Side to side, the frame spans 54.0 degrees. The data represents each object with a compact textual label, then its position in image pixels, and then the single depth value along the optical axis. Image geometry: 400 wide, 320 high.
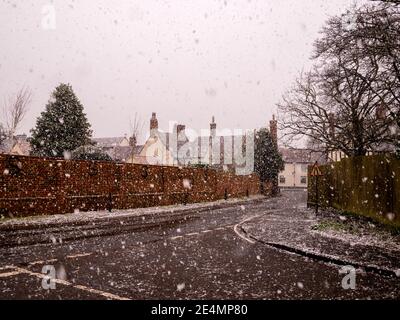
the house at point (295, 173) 96.94
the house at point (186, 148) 61.91
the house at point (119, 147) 71.75
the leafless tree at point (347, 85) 10.61
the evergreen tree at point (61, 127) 41.47
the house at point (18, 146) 64.31
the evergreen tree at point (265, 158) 53.34
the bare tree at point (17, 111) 46.16
